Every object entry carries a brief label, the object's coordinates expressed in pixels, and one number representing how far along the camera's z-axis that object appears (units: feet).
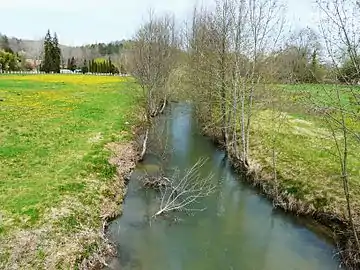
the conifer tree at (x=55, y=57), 272.10
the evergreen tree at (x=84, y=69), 314.59
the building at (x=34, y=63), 328.12
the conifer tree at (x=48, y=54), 268.84
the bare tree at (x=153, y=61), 70.90
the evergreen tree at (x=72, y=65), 331.77
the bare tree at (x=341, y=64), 31.81
